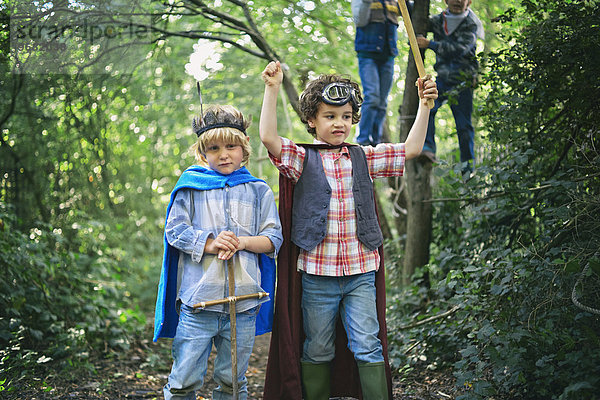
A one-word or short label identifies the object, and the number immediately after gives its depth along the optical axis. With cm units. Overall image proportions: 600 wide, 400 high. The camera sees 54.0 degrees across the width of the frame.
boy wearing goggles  297
